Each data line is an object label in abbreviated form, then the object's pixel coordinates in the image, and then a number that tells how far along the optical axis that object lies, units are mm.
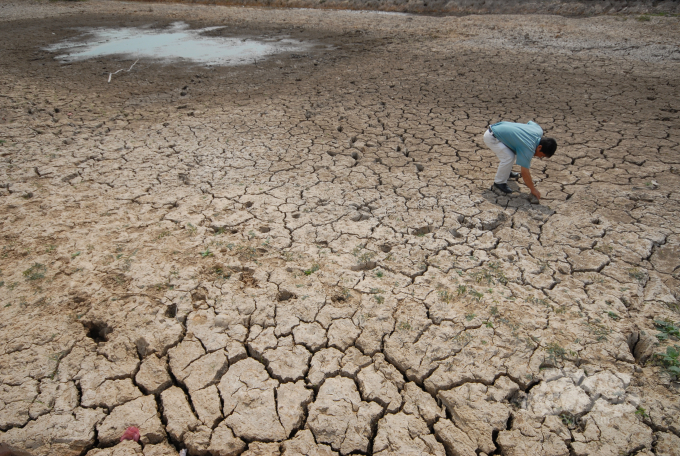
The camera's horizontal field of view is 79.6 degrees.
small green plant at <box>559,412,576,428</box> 1966
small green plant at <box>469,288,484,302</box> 2646
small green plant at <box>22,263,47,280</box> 2842
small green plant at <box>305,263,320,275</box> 2891
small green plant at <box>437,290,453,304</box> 2641
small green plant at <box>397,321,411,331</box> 2457
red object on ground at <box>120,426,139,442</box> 1929
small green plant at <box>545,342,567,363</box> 2256
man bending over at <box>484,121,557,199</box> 3518
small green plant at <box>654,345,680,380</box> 2137
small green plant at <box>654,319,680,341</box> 2336
